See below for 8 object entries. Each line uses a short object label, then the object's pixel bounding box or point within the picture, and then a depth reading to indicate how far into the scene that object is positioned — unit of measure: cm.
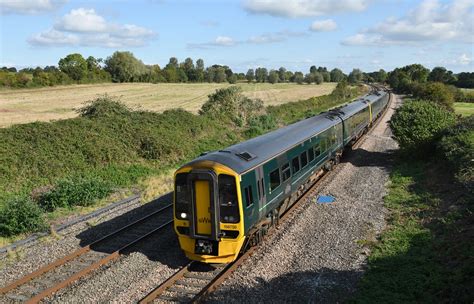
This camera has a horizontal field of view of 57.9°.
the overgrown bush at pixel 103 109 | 2803
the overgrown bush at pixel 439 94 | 5088
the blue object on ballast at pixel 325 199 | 1647
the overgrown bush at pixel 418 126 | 2295
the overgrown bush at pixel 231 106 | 3759
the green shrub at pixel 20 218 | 1387
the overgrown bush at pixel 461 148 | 1704
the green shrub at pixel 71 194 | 1680
